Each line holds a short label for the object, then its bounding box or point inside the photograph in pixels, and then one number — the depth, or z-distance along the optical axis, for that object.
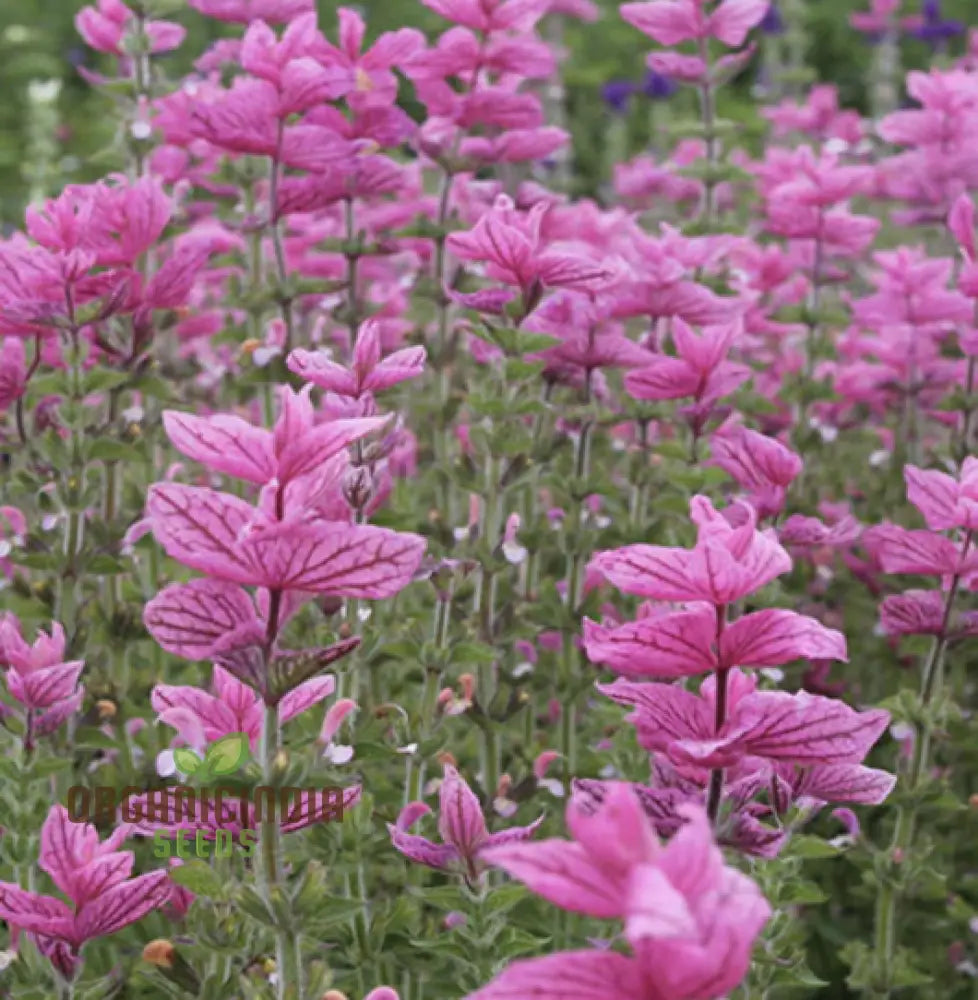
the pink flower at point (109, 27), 2.19
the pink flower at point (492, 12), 2.01
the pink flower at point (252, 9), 2.18
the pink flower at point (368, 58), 1.97
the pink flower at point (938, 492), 1.72
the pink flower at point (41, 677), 1.72
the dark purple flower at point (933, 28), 5.23
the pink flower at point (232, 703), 1.62
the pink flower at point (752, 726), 1.58
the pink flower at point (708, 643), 1.57
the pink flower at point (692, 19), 2.29
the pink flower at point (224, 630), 1.57
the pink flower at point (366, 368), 1.69
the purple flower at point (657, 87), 5.42
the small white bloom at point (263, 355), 1.90
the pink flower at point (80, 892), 1.63
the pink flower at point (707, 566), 1.56
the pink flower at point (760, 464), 1.77
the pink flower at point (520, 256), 1.78
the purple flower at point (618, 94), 5.87
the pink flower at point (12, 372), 1.82
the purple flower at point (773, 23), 5.51
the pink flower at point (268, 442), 1.57
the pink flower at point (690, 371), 1.80
